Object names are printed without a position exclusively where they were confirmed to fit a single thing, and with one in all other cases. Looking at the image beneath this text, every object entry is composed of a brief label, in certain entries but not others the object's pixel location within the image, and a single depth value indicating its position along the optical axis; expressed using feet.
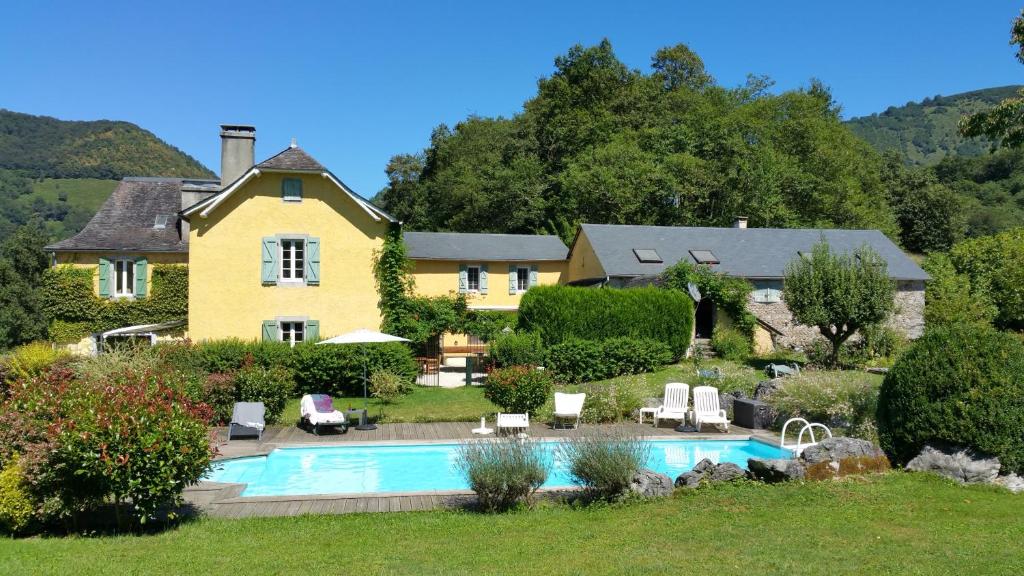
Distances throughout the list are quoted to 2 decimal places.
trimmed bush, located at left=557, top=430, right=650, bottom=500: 31.07
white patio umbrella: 59.98
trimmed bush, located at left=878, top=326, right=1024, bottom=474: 30.99
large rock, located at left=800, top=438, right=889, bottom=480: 32.42
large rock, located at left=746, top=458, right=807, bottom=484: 32.30
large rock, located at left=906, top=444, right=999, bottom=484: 30.83
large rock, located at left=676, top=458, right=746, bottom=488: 33.04
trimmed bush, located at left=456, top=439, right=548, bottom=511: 30.48
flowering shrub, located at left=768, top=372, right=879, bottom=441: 49.34
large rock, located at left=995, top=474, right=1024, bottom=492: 30.32
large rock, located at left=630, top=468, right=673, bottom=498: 31.42
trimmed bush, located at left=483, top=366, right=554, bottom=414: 57.16
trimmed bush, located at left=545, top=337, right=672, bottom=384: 75.77
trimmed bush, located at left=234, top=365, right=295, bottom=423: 56.29
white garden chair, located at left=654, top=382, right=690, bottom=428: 56.59
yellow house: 79.71
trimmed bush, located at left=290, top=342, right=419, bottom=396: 67.77
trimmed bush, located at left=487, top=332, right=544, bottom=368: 73.00
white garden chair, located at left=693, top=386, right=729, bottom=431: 55.42
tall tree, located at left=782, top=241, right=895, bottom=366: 78.28
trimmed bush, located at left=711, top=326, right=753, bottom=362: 90.68
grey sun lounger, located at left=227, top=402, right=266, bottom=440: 51.49
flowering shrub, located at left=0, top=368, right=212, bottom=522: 26.71
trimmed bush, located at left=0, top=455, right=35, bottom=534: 27.55
